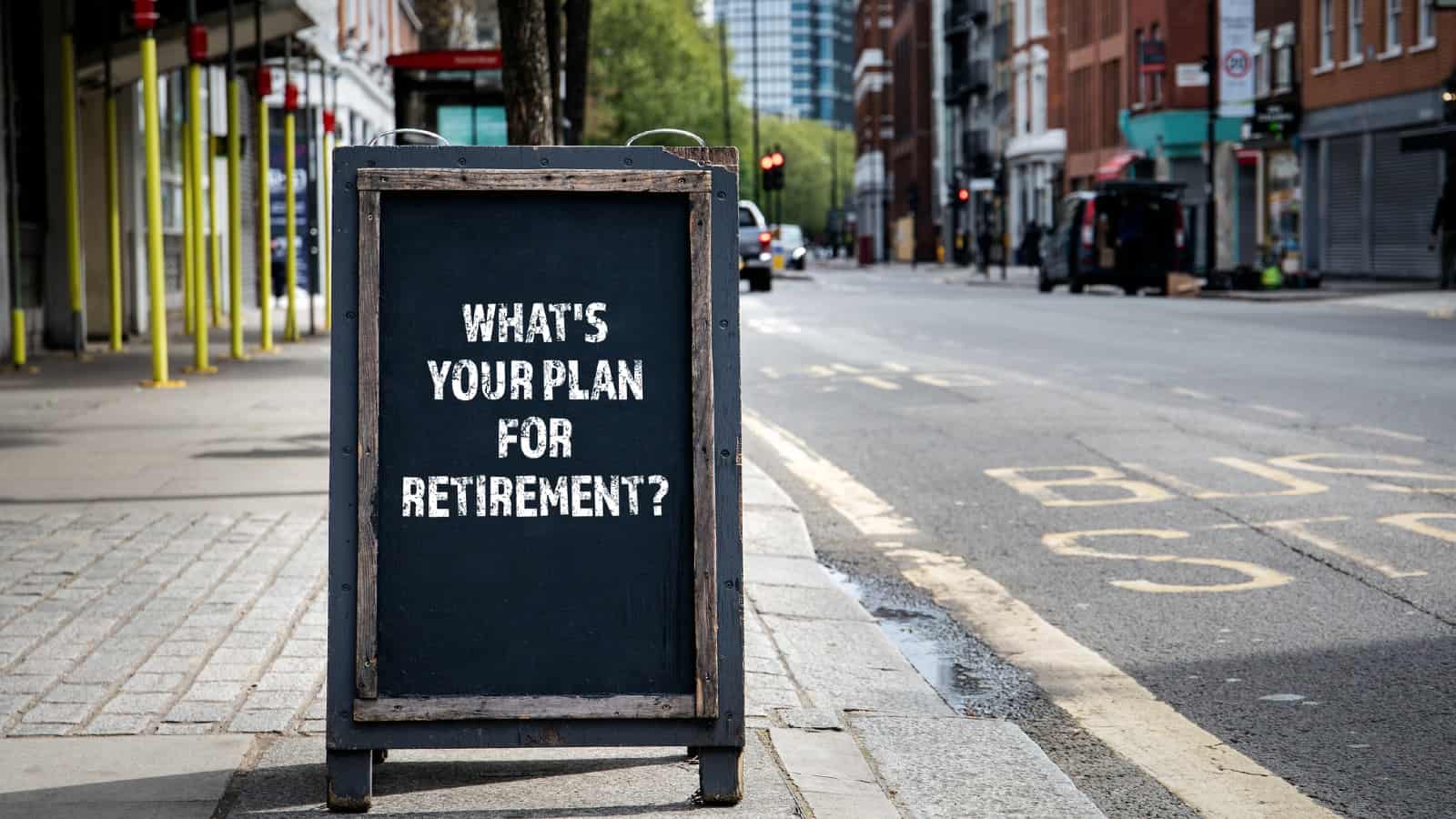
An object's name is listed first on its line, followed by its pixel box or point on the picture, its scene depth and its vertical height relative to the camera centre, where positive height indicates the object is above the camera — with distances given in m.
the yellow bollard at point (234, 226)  19.52 +0.38
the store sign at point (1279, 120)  45.84 +2.97
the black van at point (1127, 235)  41.94 +0.44
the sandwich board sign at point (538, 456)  4.39 -0.40
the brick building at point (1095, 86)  64.38 +5.47
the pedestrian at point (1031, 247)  66.49 +0.38
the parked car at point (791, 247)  70.94 +0.48
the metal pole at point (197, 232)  17.11 +0.30
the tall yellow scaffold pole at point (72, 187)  20.11 +0.77
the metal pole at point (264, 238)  21.30 +0.28
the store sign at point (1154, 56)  55.03 +5.27
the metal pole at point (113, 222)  20.34 +0.44
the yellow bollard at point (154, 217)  15.62 +0.38
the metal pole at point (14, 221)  18.72 +0.43
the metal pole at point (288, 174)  22.50 +0.95
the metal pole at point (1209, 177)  43.09 +1.64
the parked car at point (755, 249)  42.66 +0.24
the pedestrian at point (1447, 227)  34.66 +0.44
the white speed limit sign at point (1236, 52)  45.25 +4.40
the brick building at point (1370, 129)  41.47 +2.66
